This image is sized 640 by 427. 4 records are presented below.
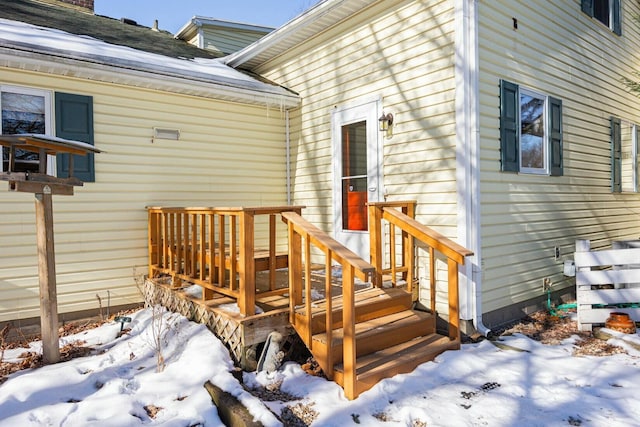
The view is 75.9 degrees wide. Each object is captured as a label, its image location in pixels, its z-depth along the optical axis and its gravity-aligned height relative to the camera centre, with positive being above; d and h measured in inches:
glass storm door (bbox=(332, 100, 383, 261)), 201.2 +17.6
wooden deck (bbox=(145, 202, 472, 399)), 121.4 -34.6
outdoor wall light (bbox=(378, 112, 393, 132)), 191.3 +39.0
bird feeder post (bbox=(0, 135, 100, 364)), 135.3 -9.3
